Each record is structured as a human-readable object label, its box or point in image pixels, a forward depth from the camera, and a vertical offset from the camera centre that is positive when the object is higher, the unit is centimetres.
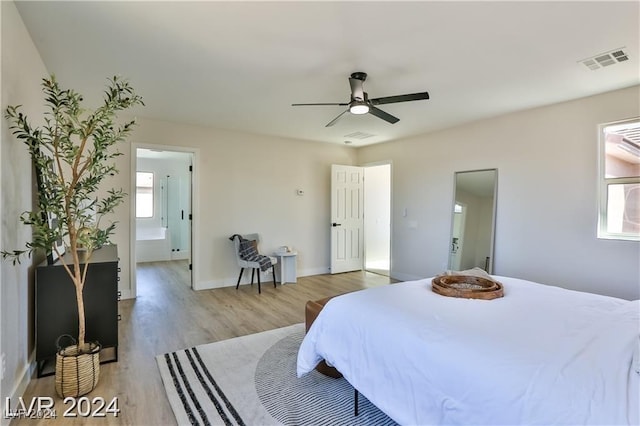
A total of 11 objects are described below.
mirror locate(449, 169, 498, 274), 441 -12
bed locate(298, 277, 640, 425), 110 -60
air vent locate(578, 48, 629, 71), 258 +128
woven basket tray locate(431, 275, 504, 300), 203 -52
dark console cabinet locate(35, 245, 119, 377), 238 -78
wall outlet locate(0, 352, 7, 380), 178 -92
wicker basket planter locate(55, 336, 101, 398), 210 -110
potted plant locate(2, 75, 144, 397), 202 +9
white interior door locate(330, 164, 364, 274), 614 -17
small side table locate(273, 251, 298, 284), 537 -98
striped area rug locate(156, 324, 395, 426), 192 -125
